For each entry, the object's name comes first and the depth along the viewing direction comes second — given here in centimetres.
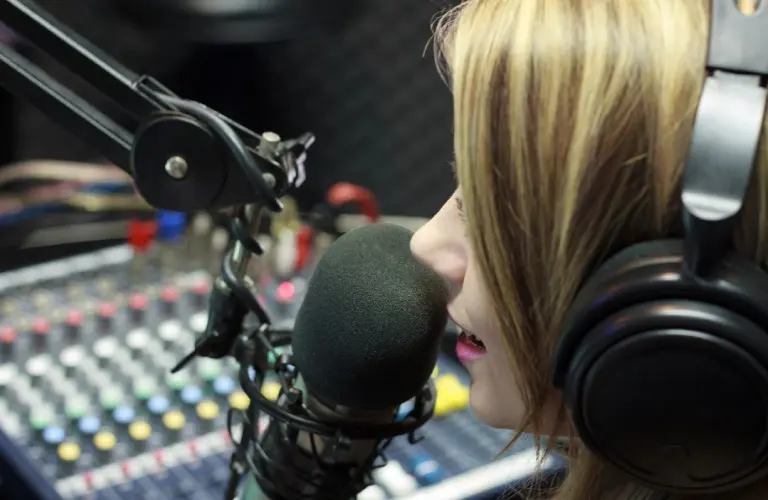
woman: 79
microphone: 85
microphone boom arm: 84
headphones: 75
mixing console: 117
